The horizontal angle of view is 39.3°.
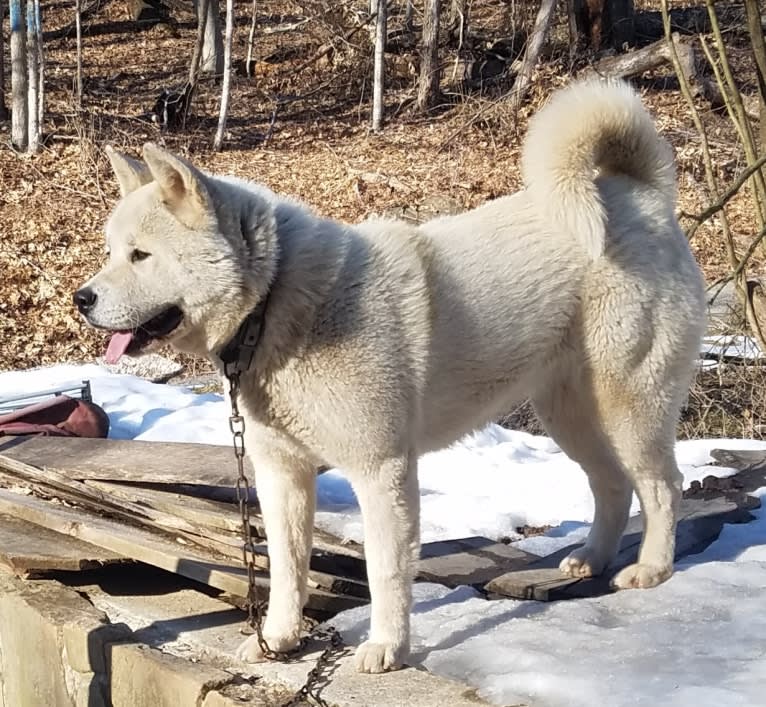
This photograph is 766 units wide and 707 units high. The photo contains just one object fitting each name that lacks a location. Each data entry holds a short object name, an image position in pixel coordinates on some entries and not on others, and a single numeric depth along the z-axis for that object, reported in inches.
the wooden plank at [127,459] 195.6
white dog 125.8
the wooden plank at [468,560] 165.2
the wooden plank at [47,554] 160.9
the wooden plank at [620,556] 156.0
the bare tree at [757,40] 199.3
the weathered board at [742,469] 207.6
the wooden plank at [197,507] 179.0
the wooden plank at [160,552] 150.2
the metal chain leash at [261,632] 122.6
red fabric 229.8
